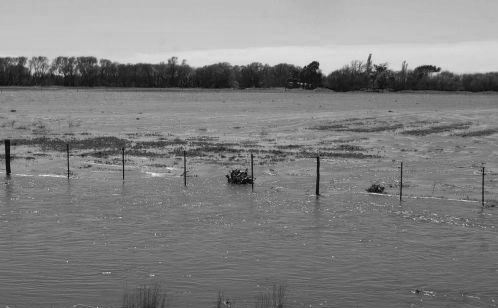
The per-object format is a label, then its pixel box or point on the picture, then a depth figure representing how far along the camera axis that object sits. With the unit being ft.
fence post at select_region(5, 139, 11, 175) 117.31
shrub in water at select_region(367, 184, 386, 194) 103.89
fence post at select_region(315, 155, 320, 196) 101.60
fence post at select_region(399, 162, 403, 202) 97.74
